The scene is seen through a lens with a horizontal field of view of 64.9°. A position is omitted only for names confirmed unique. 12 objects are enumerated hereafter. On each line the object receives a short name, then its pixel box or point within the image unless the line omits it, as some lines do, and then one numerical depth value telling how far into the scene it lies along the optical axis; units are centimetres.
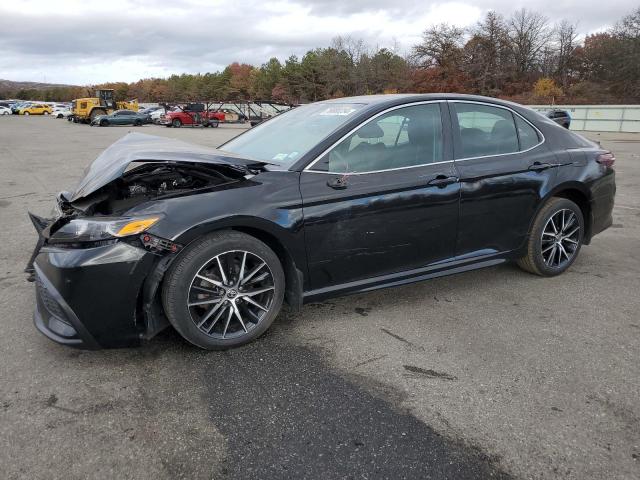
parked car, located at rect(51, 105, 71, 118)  5856
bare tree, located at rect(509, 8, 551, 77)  5766
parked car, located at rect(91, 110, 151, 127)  3747
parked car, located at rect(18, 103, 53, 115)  6572
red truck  3684
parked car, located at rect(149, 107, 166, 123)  4397
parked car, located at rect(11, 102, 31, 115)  6603
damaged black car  284
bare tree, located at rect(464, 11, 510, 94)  5566
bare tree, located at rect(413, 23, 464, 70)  5864
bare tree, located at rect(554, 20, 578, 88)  5412
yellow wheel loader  4125
